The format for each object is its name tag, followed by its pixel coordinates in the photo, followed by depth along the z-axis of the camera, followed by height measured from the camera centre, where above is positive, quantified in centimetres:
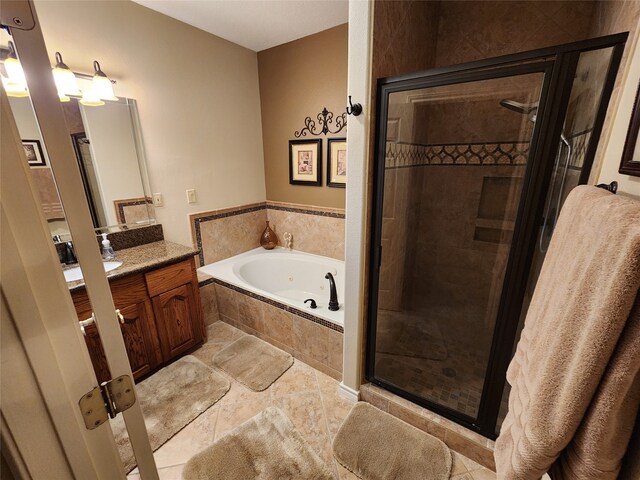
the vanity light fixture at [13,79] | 96 +30
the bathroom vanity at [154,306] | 166 -93
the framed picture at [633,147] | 67 +2
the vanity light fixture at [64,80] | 161 +48
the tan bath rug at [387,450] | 138 -150
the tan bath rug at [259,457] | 137 -150
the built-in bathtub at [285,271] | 268 -109
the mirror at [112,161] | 186 +1
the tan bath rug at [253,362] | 197 -149
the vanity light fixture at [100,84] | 177 +49
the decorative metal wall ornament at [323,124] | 246 +32
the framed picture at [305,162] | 268 -2
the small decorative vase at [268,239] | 314 -87
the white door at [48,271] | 39 -16
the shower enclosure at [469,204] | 100 -26
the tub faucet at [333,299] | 202 -98
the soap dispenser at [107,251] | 190 -59
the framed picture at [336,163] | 252 -3
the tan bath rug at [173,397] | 157 -149
